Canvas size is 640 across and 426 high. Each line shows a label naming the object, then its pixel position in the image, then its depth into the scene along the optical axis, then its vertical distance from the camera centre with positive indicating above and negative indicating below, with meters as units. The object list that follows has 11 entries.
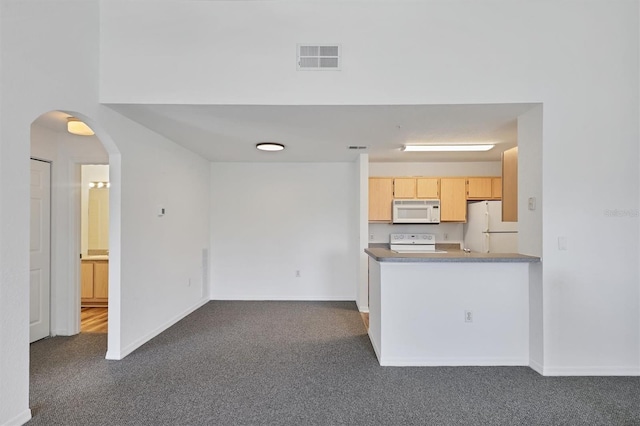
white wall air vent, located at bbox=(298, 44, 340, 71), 2.92 +1.37
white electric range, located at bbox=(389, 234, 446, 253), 5.86 -0.49
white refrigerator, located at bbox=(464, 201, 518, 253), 5.08 -0.25
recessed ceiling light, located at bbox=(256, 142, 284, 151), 4.41 +0.90
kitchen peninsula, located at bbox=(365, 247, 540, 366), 3.10 -0.90
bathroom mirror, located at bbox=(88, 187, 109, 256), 5.86 -0.14
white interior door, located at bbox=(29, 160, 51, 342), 3.74 -0.42
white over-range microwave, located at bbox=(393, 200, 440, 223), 5.68 +0.05
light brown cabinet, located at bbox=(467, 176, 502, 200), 5.72 +0.45
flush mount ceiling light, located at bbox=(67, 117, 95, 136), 3.39 +0.88
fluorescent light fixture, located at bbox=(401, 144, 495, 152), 4.61 +0.93
